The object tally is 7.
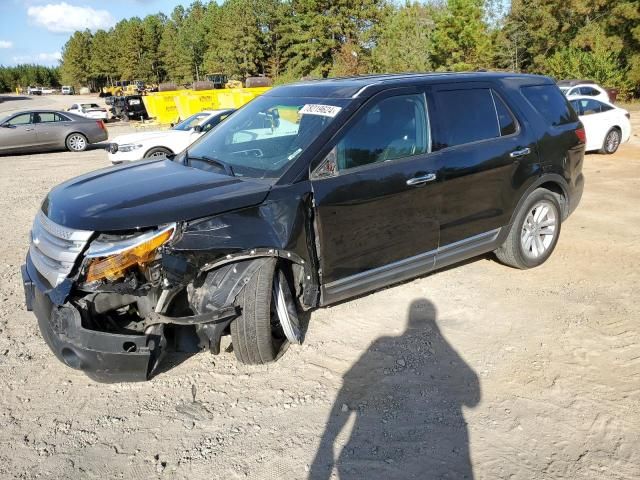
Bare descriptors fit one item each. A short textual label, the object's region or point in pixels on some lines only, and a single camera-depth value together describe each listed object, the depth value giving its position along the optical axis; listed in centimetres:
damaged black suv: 298
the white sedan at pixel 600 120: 1222
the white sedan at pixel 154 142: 1103
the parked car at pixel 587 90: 1656
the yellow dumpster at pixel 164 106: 2364
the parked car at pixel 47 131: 1630
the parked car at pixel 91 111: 3104
